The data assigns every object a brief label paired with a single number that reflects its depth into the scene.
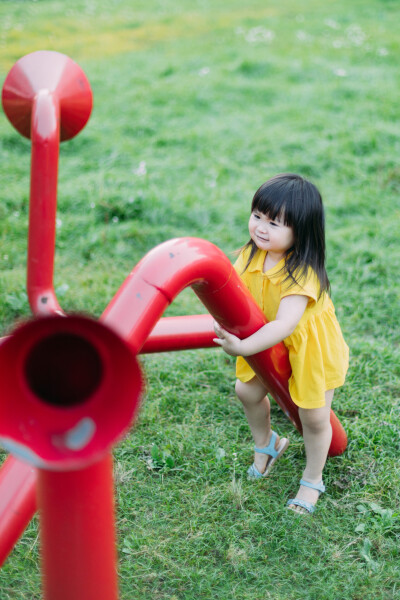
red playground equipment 1.03
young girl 1.88
